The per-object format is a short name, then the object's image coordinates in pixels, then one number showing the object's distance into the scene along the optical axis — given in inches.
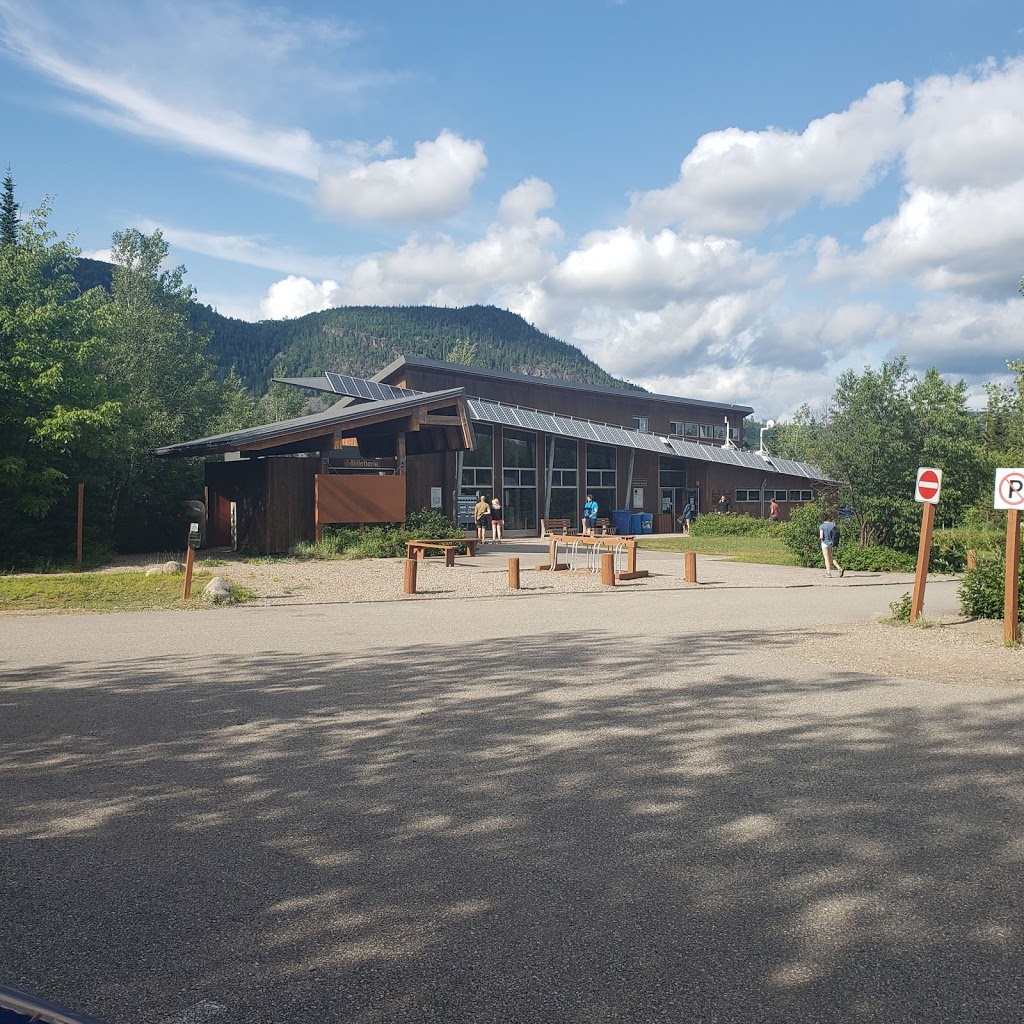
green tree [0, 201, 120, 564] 845.2
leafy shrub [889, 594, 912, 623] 510.6
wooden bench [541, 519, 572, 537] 1596.9
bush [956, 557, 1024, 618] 513.3
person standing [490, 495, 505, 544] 1389.0
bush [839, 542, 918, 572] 944.3
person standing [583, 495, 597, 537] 1456.7
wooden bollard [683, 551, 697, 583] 786.8
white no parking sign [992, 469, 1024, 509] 438.3
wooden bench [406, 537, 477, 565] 923.4
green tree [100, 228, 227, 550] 1137.4
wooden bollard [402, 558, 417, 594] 695.1
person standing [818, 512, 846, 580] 877.2
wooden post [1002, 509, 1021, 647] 434.6
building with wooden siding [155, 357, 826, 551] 1011.3
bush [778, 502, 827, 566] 995.9
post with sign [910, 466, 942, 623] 498.0
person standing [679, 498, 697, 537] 1724.9
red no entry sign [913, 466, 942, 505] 504.4
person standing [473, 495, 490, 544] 1296.8
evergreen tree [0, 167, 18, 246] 2191.2
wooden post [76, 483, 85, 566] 869.8
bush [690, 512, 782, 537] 1627.7
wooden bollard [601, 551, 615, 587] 753.0
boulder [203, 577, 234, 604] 625.6
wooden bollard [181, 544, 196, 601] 633.6
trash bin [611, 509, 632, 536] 1684.4
